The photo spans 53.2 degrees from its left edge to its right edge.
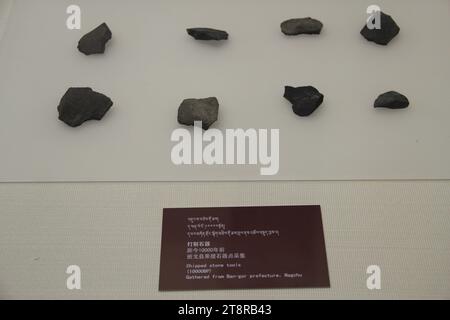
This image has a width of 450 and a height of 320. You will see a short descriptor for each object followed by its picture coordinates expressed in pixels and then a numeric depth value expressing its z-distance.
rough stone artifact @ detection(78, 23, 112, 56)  0.49
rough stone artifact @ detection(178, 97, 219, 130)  0.42
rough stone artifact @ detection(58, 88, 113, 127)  0.43
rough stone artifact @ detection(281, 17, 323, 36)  0.50
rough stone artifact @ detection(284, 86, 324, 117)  0.43
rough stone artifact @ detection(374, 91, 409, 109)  0.43
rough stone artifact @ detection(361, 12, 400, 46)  0.50
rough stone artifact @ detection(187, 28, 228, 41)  0.49
